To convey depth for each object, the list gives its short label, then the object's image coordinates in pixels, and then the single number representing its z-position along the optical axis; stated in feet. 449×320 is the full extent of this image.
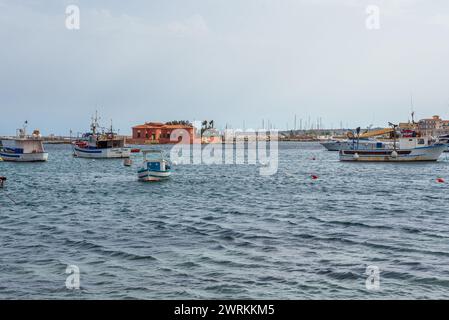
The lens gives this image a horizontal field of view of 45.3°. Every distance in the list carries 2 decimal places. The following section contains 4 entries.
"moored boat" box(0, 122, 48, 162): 289.74
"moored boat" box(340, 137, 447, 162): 265.95
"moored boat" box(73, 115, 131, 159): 331.77
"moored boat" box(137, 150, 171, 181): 167.43
